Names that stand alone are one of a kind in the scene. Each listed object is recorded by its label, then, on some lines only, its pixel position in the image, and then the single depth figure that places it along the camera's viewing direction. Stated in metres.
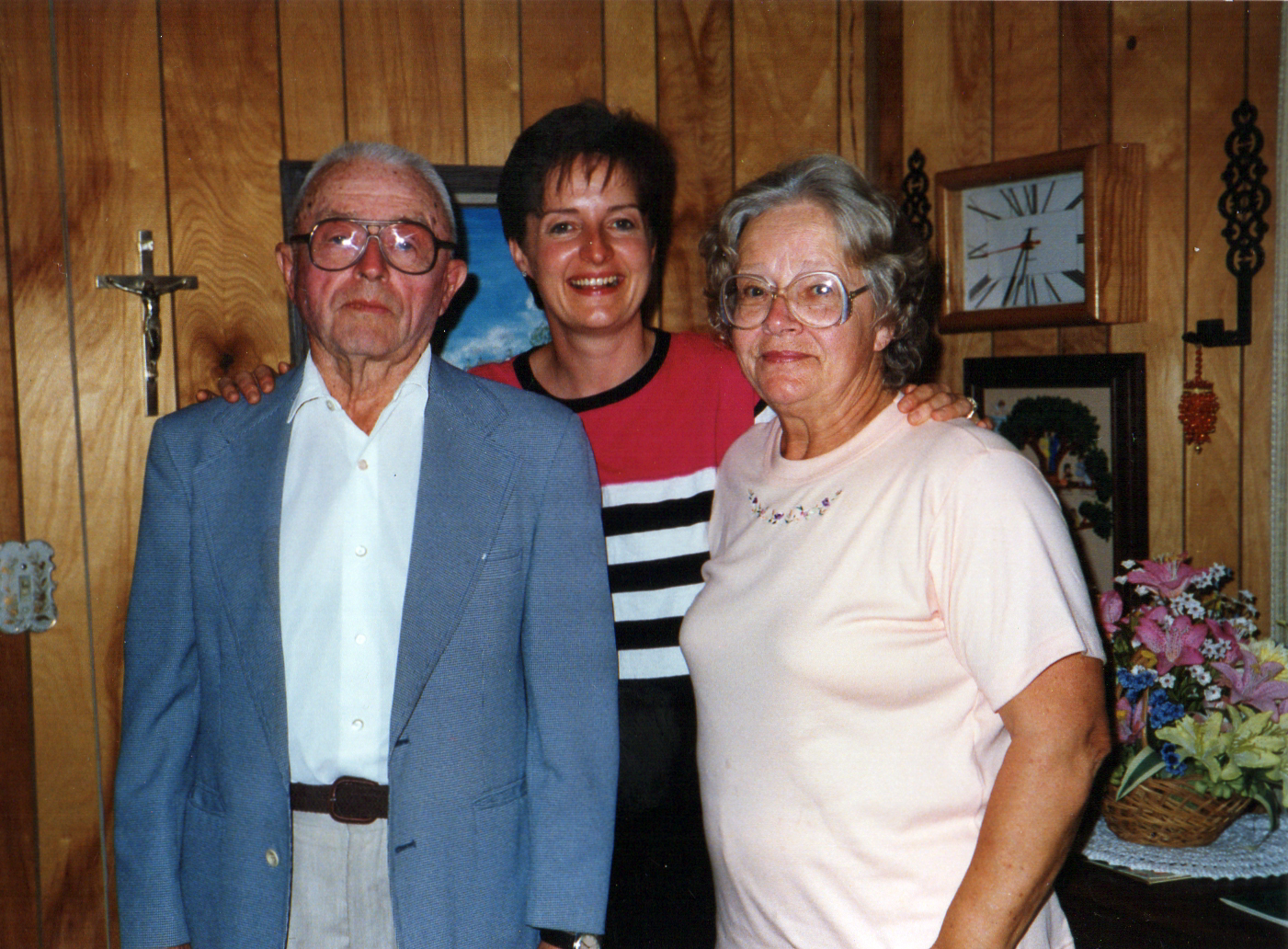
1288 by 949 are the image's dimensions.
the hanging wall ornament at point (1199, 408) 2.16
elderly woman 1.10
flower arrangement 1.67
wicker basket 1.72
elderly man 1.29
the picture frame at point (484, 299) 2.32
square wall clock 2.20
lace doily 1.64
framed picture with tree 2.24
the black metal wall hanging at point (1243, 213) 2.11
